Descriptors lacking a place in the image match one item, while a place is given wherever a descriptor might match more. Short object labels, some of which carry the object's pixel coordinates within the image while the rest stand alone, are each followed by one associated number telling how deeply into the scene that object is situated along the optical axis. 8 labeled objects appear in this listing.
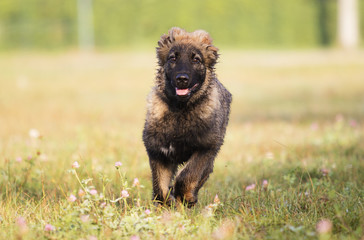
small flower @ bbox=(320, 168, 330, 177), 9.55
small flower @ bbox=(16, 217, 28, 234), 5.91
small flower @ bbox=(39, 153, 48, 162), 11.75
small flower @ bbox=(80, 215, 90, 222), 6.40
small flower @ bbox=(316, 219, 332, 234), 5.26
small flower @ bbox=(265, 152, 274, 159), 13.02
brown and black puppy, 8.71
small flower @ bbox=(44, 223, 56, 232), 6.45
